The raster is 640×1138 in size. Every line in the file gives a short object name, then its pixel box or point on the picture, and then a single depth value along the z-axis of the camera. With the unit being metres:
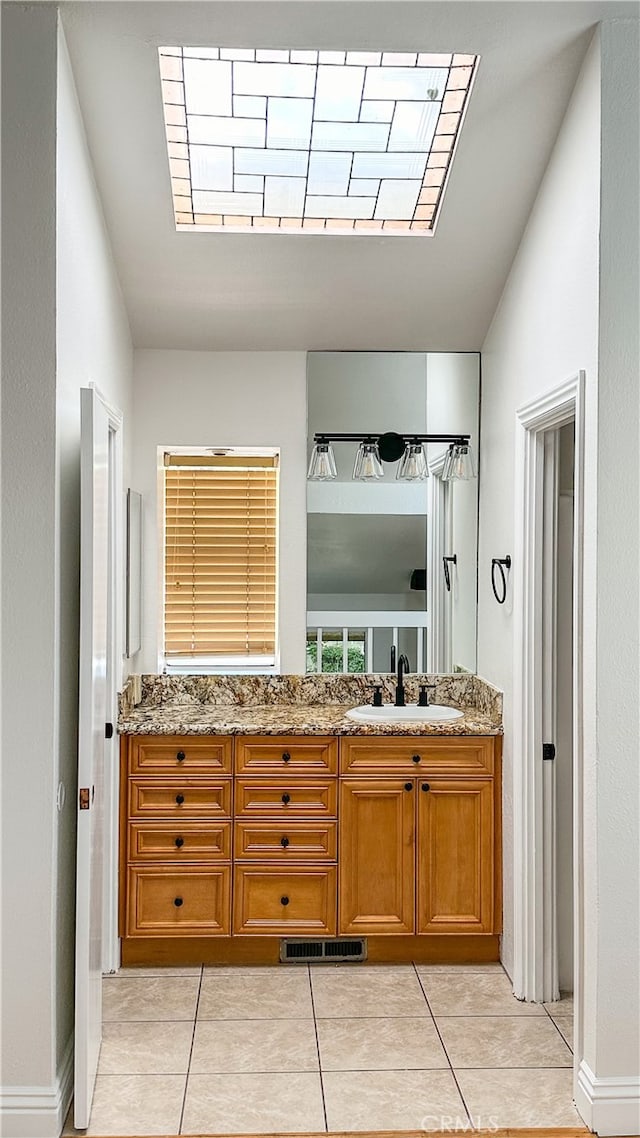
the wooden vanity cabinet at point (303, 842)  3.88
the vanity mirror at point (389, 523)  4.46
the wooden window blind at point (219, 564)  4.52
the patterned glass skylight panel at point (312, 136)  3.05
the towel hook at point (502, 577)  3.90
